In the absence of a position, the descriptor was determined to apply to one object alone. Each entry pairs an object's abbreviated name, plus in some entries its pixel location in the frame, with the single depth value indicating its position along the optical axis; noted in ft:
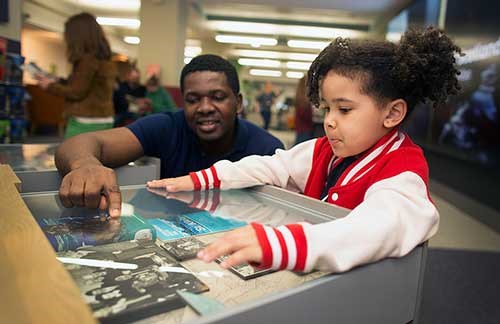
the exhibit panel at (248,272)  1.60
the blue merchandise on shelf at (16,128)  9.50
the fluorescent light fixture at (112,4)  23.88
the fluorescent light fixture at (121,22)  28.61
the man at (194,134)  4.45
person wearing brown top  7.55
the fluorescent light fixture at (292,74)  49.52
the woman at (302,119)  15.38
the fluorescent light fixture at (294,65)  43.85
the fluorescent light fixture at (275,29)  28.37
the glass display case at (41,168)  3.29
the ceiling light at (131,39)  37.00
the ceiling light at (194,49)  37.59
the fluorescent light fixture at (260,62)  44.50
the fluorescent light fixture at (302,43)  32.91
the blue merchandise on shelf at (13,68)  9.34
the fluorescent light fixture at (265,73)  50.84
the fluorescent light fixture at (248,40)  33.29
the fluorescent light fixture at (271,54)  38.73
